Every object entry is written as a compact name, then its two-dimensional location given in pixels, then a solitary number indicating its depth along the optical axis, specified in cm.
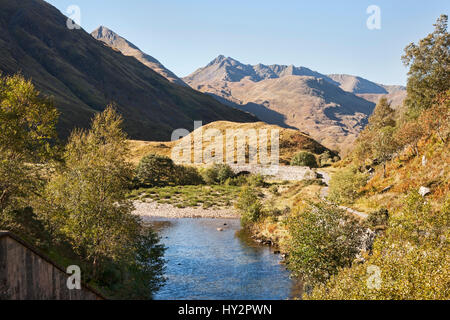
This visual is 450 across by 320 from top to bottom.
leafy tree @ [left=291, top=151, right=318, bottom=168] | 10376
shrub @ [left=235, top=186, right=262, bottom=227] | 5372
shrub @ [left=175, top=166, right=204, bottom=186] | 9412
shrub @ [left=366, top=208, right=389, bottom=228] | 3547
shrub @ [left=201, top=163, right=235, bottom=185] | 9431
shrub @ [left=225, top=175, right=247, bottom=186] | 9081
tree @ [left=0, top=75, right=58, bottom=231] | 2422
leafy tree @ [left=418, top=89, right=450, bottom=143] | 4707
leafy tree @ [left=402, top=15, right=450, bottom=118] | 6275
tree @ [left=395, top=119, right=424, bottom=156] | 5472
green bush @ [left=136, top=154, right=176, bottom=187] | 9138
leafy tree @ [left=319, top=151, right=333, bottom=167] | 11206
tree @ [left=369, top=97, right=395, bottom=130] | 9620
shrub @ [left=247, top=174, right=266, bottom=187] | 8488
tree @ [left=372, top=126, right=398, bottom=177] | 5756
